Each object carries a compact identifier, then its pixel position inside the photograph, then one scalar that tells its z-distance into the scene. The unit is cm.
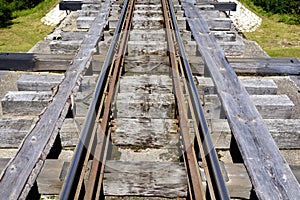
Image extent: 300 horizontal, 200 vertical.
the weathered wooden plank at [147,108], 334
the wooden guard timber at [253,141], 224
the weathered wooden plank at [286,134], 294
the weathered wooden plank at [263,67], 432
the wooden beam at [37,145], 219
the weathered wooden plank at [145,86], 369
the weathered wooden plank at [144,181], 250
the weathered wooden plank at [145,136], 299
